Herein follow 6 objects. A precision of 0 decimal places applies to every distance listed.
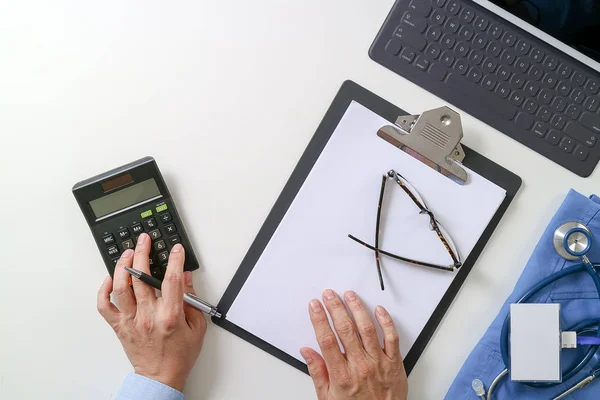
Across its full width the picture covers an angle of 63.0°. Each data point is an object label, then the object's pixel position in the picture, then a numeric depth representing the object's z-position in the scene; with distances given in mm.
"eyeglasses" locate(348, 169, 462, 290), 674
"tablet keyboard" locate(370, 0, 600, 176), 686
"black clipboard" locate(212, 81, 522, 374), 687
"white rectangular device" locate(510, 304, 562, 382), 661
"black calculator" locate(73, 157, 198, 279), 659
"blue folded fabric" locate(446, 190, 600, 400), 700
